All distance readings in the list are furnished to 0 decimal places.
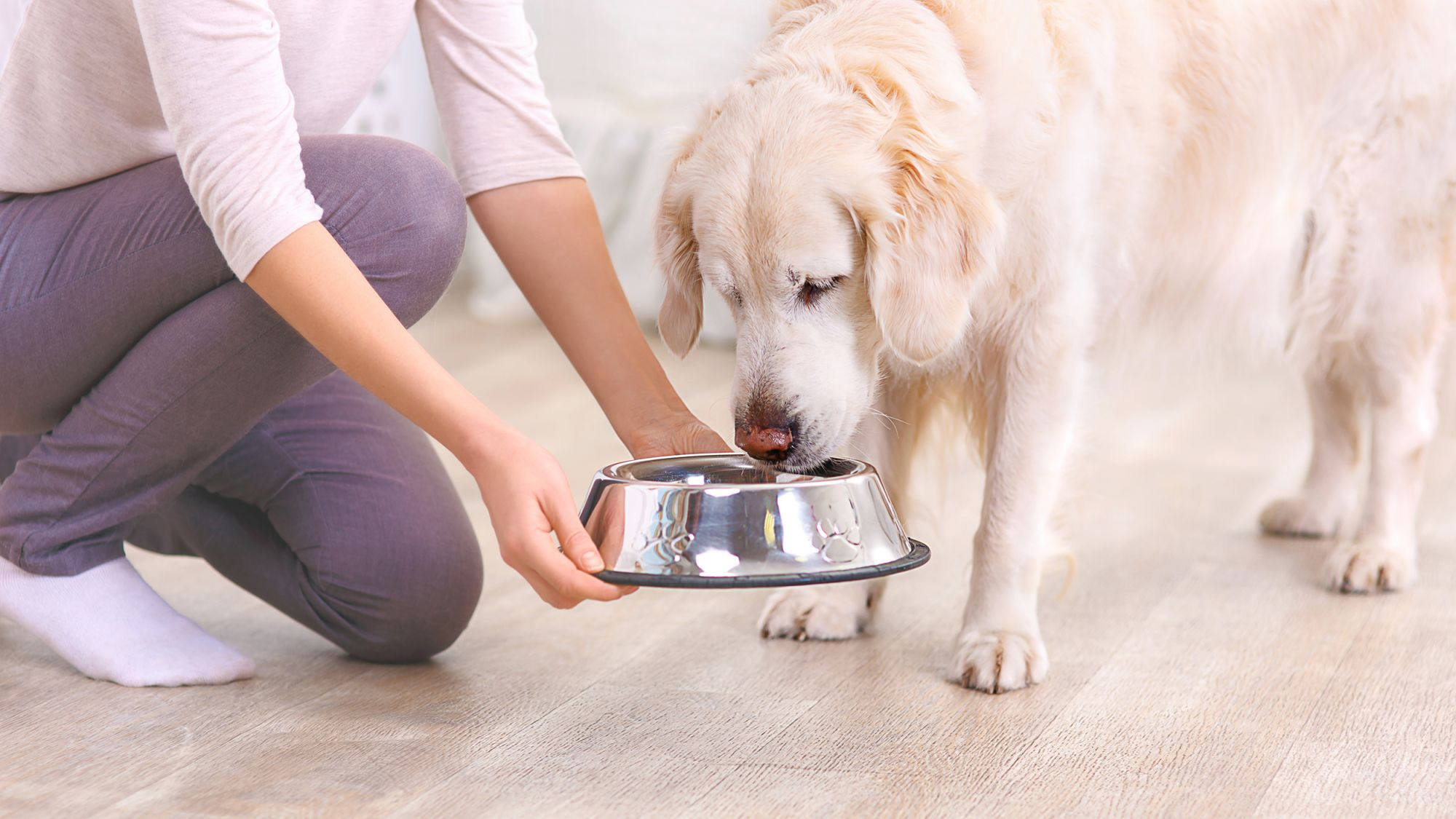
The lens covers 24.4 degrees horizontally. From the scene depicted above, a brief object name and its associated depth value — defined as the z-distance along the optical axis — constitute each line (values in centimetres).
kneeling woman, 238
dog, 256
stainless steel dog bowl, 237
